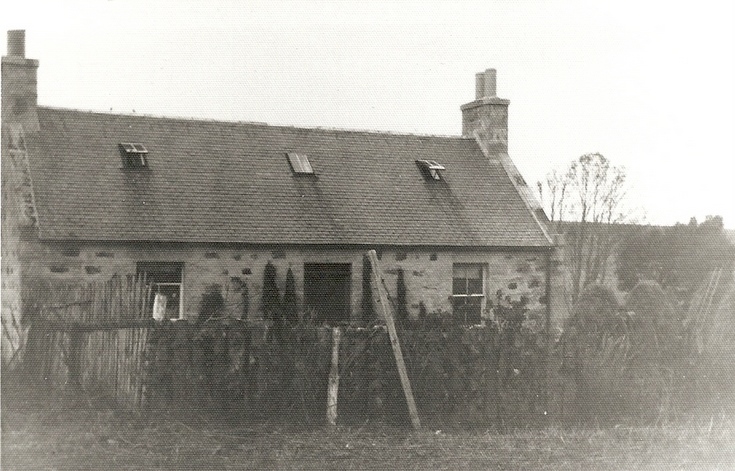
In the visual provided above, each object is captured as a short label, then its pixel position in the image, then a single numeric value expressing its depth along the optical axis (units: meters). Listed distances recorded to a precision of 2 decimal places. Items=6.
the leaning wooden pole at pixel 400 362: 11.10
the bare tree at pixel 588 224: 42.66
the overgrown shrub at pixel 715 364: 12.63
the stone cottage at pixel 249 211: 17.00
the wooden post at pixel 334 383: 11.10
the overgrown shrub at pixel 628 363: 11.94
